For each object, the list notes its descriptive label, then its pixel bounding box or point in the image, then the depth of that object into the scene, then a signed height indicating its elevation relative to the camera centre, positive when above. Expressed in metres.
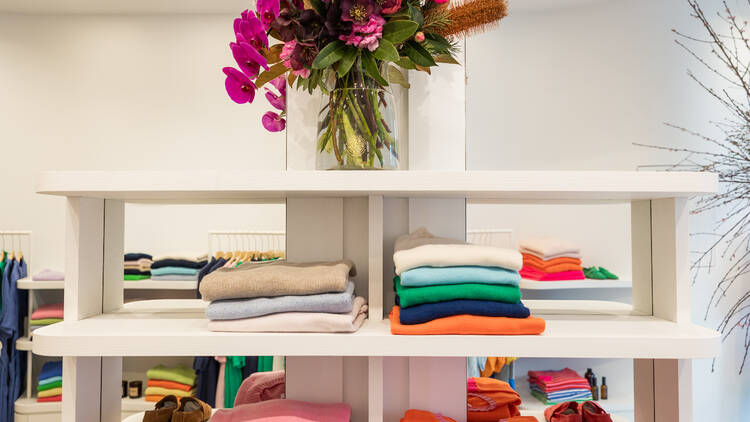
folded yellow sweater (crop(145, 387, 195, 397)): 1.02 -0.38
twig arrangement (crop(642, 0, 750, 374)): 1.85 +0.19
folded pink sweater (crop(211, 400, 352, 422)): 0.86 -0.37
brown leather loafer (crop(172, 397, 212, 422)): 0.93 -0.40
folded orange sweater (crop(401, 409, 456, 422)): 0.91 -0.39
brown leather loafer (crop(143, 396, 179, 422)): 0.93 -0.39
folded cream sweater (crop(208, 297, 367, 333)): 0.76 -0.17
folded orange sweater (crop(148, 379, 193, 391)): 1.02 -0.36
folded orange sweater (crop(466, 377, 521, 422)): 1.00 -0.40
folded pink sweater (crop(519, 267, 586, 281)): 1.09 -0.13
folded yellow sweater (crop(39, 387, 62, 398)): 1.34 -0.51
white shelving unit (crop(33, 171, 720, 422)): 0.75 -0.16
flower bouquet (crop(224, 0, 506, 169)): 0.75 +0.30
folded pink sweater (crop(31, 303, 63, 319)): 1.32 -0.27
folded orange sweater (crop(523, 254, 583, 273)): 1.14 -0.10
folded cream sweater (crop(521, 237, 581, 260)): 1.15 -0.06
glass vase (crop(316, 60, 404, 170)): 0.81 +0.17
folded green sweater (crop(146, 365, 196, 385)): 1.01 -0.34
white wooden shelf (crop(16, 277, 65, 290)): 1.42 -0.20
